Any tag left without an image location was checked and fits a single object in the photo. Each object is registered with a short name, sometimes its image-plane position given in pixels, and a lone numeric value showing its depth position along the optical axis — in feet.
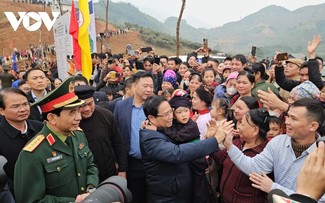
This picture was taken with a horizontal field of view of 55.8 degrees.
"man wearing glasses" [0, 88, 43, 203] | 8.91
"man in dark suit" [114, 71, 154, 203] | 11.77
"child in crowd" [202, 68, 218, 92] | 17.49
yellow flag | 16.71
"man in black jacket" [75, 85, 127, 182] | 10.39
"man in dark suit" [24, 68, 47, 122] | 13.80
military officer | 6.52
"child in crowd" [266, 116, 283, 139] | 9.71
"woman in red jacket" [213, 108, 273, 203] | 8.30
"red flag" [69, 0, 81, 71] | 17.02
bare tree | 42.22
